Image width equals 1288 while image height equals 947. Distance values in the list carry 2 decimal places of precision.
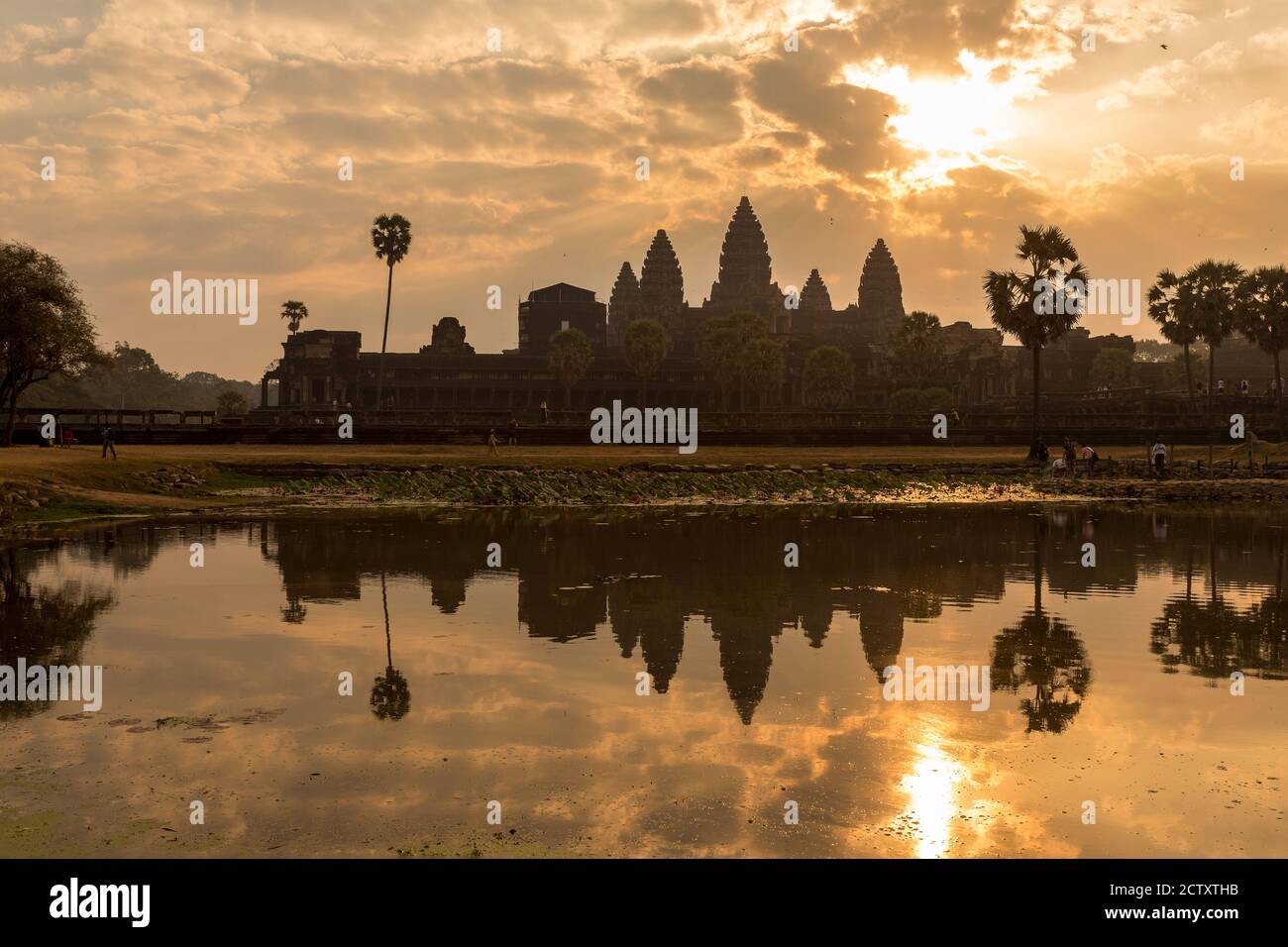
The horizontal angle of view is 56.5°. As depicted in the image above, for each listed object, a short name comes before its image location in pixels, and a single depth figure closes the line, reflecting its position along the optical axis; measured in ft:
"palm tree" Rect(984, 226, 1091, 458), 182.50
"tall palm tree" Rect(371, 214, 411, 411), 307.99
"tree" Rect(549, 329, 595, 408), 385.70
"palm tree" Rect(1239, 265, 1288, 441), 241.96
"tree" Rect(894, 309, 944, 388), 381.60
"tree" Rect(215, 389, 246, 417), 418.80
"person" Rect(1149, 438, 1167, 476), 151.64
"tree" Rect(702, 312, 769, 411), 383.65
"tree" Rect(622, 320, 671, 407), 382.83
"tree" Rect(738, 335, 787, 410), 375.04
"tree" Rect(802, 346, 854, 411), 395.96
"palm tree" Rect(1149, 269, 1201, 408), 264.52
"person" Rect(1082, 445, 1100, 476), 153.58
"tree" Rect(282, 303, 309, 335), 445.78
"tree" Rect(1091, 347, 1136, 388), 461.37
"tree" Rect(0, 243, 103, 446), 153.07
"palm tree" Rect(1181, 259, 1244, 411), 254.68
